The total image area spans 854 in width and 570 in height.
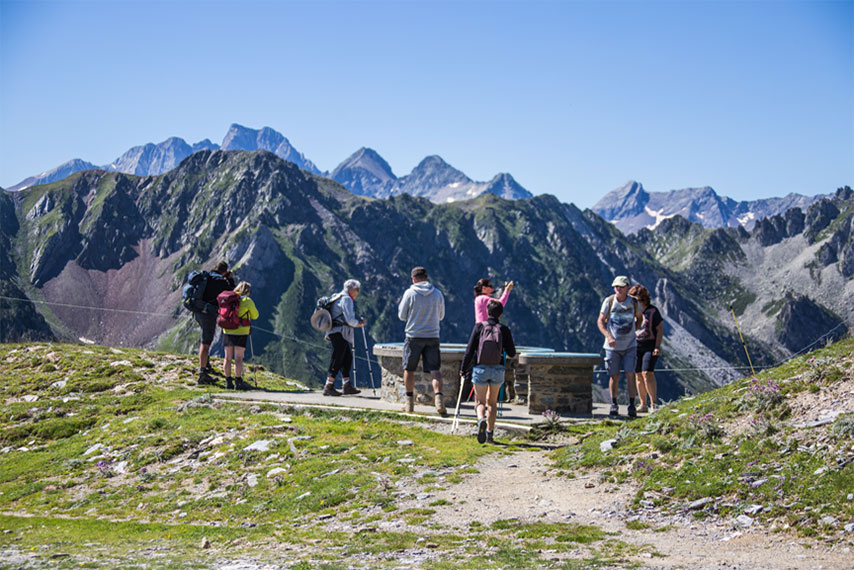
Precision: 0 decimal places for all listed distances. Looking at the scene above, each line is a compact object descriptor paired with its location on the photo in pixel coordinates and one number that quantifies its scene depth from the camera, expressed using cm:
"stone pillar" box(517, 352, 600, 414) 1742
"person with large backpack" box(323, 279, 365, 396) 1928
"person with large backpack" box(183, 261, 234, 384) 2064
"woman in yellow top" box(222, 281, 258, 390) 2044
